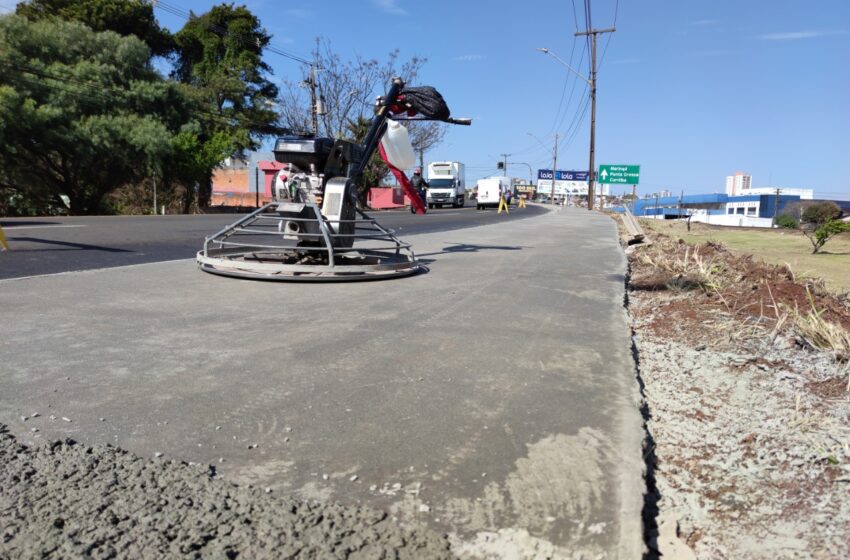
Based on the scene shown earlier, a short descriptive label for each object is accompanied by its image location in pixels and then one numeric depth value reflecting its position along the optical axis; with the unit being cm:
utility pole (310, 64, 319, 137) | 4030
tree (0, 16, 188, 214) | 2517
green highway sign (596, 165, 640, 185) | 5850
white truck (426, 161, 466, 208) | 5200
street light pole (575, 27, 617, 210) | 4366
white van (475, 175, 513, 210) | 5491
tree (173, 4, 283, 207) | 4097
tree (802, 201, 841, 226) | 3272
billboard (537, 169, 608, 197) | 11438
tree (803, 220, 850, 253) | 1664
